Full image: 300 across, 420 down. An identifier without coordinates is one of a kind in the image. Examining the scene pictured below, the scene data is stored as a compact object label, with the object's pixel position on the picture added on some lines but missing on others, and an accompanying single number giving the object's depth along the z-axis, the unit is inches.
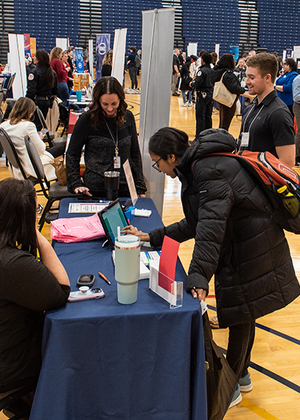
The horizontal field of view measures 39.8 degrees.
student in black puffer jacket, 62.7
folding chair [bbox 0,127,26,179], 141.1
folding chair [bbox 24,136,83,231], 129.5
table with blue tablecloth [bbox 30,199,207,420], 56.2
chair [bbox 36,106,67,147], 205.8
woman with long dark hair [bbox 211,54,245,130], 243.8
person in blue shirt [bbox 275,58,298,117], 249.7
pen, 66.1
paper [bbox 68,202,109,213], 95.7
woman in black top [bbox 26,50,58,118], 271.7
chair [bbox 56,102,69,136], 296.9
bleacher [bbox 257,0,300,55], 919.7
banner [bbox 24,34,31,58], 481.9
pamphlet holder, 58.7
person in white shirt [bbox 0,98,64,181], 152.5
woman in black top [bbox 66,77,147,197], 99.9
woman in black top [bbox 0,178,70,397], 52.2
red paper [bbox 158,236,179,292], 57.3
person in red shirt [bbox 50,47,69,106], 329.1
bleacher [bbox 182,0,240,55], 885.2
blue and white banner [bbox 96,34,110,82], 326.3
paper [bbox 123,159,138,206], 88.7
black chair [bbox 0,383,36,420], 58.1
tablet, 76.0
